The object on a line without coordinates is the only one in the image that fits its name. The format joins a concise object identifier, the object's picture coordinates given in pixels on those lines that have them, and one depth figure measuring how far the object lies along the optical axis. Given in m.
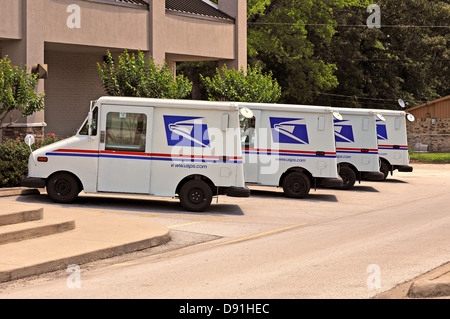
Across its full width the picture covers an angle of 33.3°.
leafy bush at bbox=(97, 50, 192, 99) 24.25
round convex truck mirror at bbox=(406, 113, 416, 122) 27.06
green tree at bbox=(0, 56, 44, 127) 20.06
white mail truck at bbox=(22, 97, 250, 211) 17.36
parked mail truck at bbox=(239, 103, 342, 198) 20.67
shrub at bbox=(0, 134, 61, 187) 19.53
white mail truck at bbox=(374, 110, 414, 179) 27.00
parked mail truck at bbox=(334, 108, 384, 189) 24.19
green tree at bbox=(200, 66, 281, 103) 28.44
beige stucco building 23.23
